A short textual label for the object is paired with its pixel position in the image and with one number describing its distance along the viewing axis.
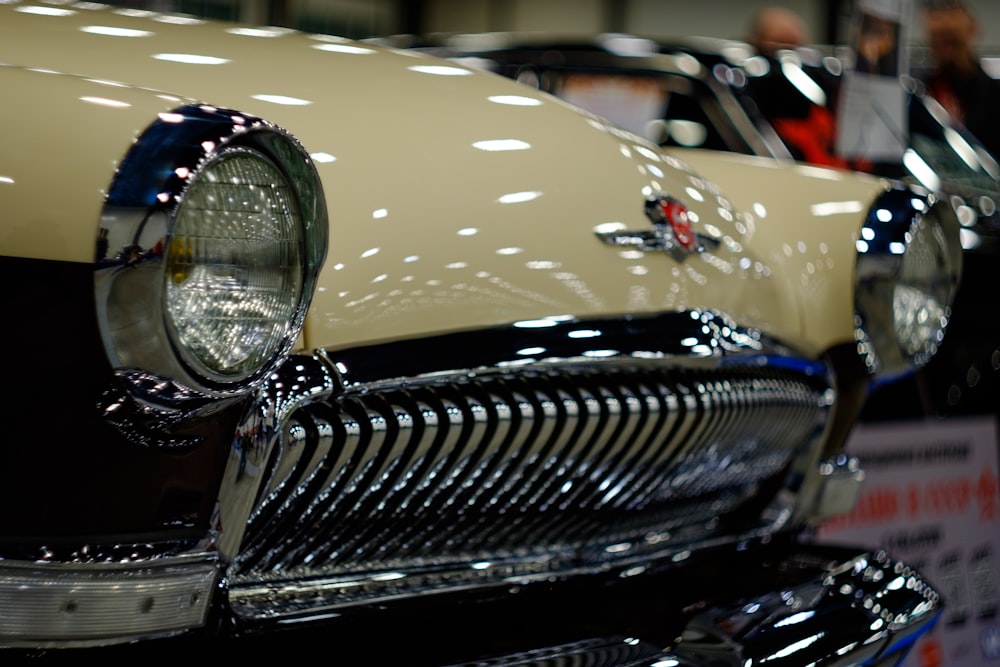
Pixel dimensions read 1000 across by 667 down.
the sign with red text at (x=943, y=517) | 3.01
